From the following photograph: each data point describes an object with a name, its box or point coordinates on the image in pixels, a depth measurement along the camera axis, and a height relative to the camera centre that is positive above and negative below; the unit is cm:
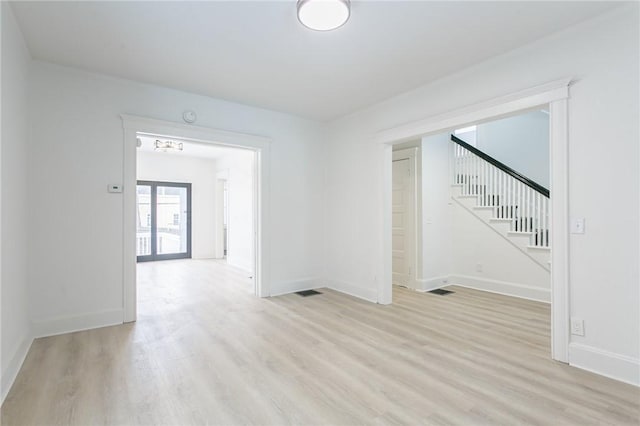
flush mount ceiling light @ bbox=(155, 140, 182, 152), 636 +141
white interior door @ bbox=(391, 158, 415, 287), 525 -14
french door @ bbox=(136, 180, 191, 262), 793 -17
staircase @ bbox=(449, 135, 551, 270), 462 +23
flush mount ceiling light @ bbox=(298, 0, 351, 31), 216 +143
